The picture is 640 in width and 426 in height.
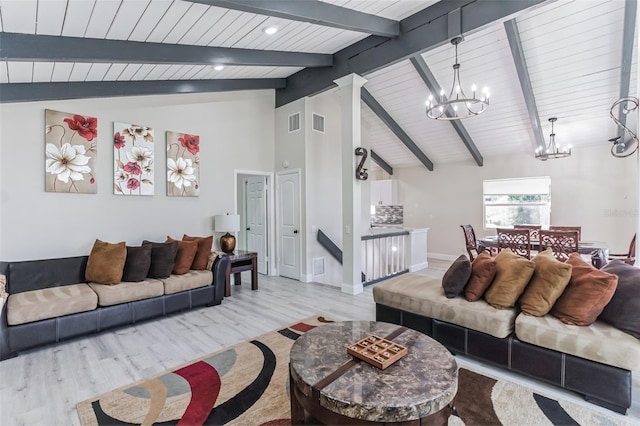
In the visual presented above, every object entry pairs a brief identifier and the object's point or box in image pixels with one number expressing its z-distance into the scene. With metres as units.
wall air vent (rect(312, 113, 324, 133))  6.02
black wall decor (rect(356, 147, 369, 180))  4.90
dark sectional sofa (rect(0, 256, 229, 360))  2.90
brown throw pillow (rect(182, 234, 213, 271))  4.46
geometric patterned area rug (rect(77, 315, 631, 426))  1.98
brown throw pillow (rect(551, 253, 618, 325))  2.23
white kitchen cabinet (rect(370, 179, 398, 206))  9.55
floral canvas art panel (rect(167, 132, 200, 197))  4.93
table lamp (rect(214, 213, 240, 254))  5.17
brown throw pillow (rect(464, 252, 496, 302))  2.79
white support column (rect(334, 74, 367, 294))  4.93
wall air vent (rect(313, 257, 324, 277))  5.92
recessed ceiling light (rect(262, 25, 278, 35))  3.60
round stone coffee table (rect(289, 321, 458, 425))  1.39
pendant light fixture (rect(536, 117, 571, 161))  5.62
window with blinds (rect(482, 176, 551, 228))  6.99
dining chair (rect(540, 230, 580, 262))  4.21
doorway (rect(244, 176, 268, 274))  6.33
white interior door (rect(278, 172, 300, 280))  5.94
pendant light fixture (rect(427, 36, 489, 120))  3.62
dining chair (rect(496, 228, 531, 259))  4.63
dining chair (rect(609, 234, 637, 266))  4.16
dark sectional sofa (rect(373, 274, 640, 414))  2.08
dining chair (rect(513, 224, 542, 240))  6.33
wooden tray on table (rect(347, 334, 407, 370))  1.70
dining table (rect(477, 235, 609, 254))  4.28
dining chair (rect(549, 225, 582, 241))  5.26
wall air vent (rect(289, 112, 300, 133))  5.92
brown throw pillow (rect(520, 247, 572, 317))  2.43
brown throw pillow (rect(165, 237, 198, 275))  4.23
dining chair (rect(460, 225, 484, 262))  5.53
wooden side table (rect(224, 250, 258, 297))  5.01
